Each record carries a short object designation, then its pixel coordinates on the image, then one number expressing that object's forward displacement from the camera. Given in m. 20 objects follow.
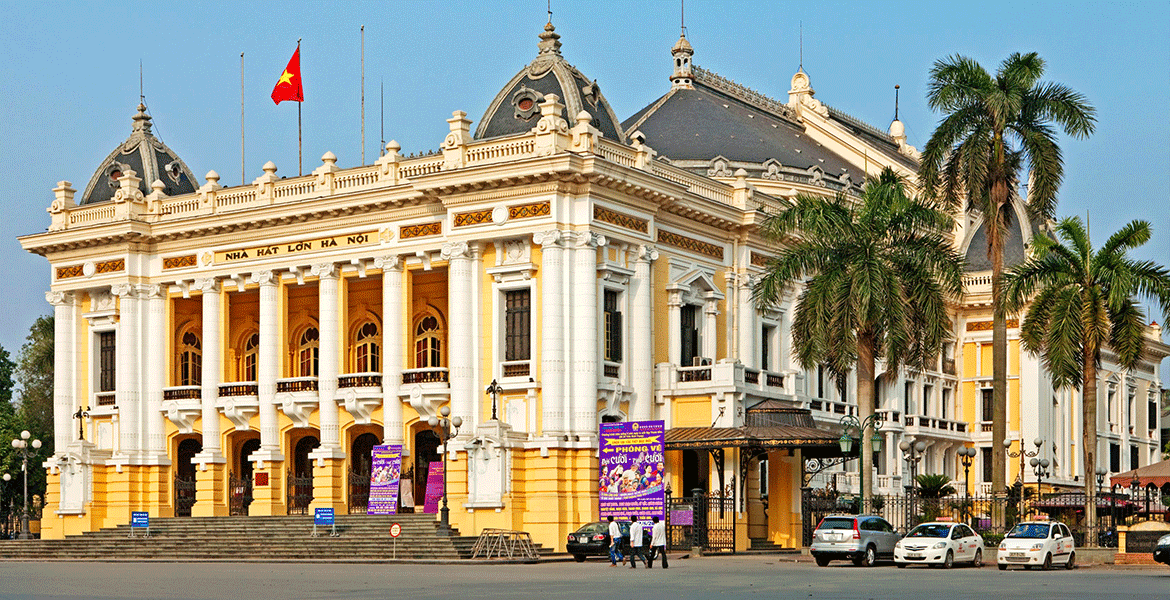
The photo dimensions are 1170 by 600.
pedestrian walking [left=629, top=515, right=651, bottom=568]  38.75
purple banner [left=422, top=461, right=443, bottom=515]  50.03
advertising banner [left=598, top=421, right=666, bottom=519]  46.34
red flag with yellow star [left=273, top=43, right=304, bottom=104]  57.59
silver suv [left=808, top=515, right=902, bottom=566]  40.53
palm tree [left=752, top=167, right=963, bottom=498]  45.72
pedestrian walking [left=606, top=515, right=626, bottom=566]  40.09
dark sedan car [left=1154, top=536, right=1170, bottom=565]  36.09
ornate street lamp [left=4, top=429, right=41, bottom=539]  56.88
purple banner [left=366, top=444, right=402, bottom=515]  50.12
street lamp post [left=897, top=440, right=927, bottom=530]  64.67
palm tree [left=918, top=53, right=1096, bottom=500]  46.53
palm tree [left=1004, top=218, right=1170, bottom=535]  46.56
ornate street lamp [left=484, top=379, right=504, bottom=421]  46.41
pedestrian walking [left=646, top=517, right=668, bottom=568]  38.97
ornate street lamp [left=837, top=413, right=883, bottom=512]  44.56
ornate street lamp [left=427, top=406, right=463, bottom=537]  45.28
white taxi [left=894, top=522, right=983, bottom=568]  39.62
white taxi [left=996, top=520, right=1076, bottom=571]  38.84
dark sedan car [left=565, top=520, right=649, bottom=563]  43.44
